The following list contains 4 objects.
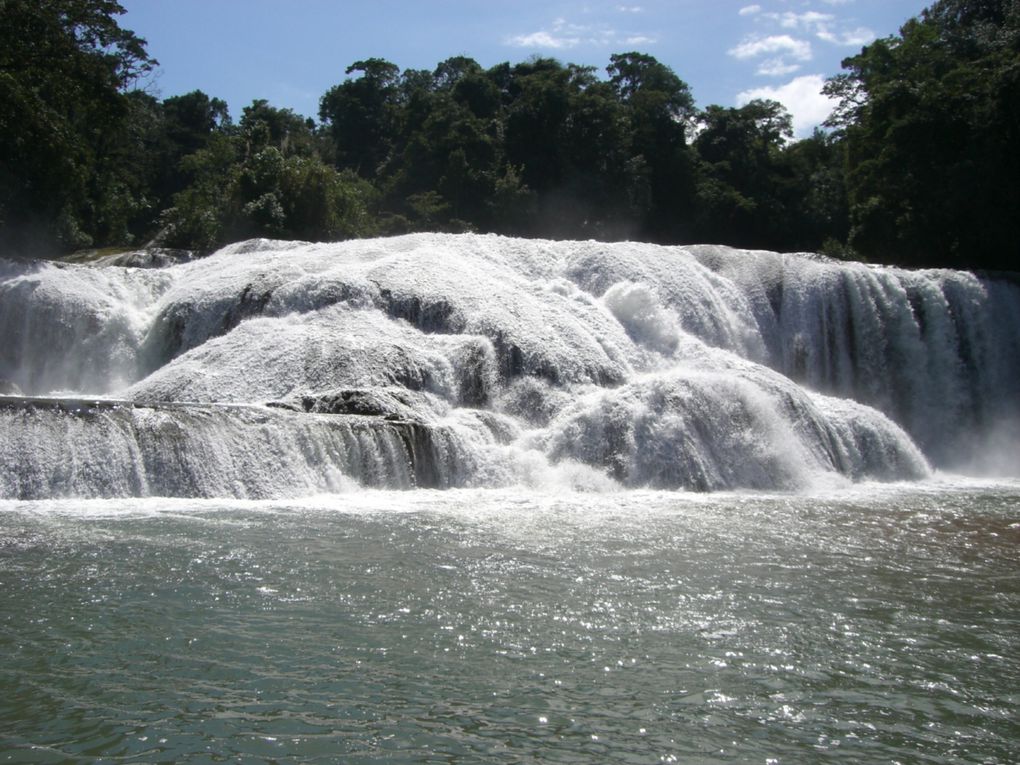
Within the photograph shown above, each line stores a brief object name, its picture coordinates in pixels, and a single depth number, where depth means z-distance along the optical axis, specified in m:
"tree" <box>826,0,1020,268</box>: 25.94
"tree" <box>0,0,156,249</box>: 21.58
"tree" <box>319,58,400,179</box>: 52.84
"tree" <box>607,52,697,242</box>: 40.34
